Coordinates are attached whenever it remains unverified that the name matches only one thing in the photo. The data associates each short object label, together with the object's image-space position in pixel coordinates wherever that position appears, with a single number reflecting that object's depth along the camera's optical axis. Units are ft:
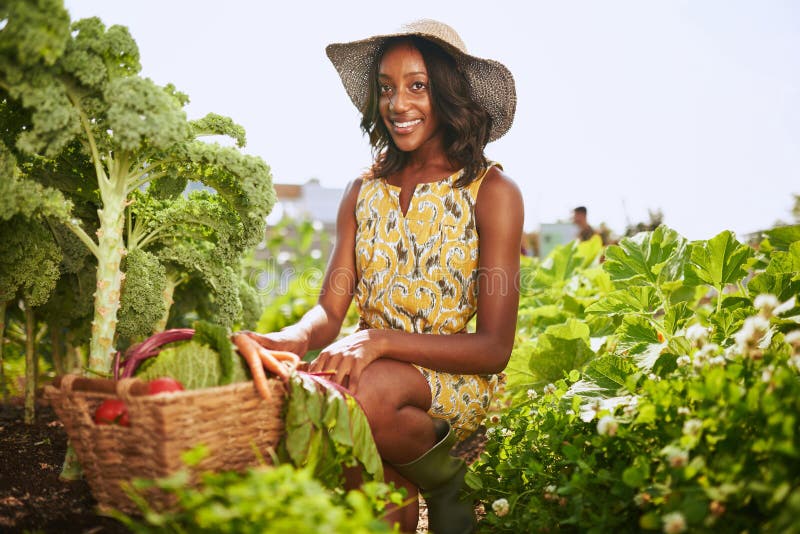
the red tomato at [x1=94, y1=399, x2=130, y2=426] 4.93
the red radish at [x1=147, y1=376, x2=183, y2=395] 4.80
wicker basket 4.66
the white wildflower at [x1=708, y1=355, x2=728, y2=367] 5.56
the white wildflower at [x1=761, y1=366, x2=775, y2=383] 4.89
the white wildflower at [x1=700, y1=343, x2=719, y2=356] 5.68
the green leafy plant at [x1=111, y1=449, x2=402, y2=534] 3.78
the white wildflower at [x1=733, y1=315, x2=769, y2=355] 5.31
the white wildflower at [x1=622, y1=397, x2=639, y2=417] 6.12
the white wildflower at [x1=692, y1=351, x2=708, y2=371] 5.68
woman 7.06
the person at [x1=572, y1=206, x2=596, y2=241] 27.12
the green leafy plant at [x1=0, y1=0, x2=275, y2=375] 5.64
